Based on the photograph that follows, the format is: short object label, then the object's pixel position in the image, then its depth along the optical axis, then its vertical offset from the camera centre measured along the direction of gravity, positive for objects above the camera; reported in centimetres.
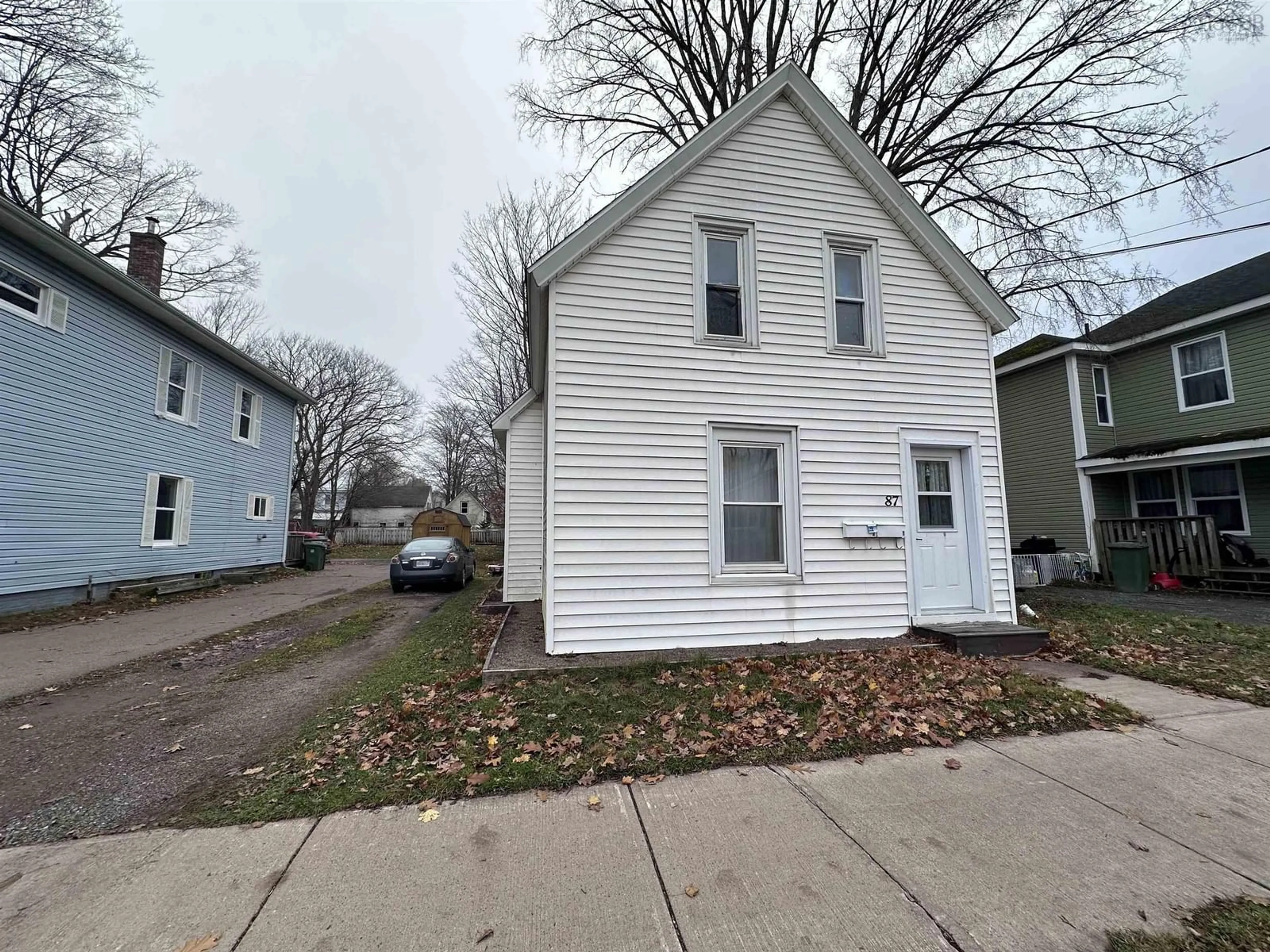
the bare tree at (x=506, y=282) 1961 +950
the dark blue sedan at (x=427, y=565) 1383 -93
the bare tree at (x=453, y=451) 3491 +636
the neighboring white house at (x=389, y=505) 5691 +278
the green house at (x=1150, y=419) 1172 +266
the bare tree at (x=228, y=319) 2991 +1202
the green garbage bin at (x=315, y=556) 1969 -97
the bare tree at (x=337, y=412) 3953 +922
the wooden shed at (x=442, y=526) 3909 +24
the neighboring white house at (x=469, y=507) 5209 +214
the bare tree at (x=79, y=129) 1273 +1133
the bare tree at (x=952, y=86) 1129 +1047
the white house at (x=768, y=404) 616 +151
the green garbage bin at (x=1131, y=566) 1102 -89
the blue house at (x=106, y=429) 948 +222
